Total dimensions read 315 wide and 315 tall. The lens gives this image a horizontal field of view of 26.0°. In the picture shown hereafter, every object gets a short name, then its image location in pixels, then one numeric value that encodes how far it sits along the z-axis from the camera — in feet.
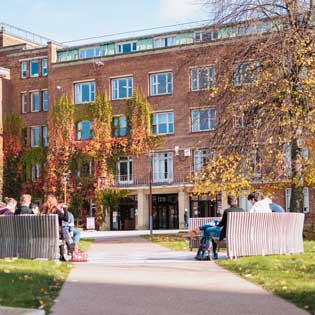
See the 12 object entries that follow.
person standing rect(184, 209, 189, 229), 174.29
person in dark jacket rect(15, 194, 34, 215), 55.98
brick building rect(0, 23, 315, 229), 175.01
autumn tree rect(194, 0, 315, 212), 79.10
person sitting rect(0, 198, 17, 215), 59.17
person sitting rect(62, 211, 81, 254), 54.75
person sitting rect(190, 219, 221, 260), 51.65
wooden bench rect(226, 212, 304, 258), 51.55
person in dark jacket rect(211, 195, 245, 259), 52.00
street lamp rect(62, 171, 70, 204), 182.37
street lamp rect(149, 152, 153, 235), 164.47
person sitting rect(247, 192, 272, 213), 57.51
